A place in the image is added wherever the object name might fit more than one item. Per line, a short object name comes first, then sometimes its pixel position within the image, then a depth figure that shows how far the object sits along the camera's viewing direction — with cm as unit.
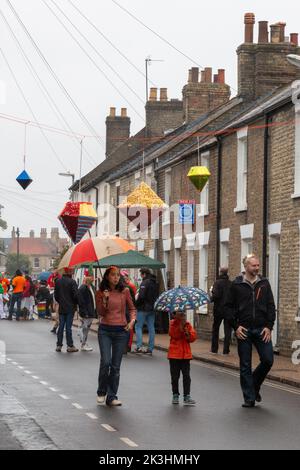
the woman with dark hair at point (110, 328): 1480
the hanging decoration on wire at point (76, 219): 3485
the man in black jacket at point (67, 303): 2509
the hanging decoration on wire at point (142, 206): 3297
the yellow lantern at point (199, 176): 2673
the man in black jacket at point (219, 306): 2405
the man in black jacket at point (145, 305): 2536
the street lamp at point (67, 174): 6095
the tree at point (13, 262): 15488
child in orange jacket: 1517
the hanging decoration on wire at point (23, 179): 2869
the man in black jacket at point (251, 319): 1459
